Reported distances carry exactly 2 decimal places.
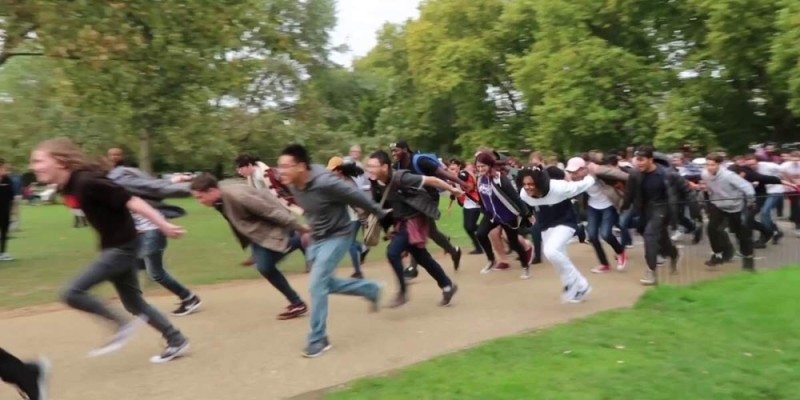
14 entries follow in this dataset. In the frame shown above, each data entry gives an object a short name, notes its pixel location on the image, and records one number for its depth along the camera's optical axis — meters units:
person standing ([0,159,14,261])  12.61
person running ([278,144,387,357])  6.13
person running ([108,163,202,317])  6.89
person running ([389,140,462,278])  8.03
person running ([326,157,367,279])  8.10
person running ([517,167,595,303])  7.91
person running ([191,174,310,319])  7.19
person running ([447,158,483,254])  11.10
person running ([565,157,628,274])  10.22
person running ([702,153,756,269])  10.32
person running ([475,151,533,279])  9.53
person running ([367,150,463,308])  7.56
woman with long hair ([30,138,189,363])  5.32
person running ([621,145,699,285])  9.22
